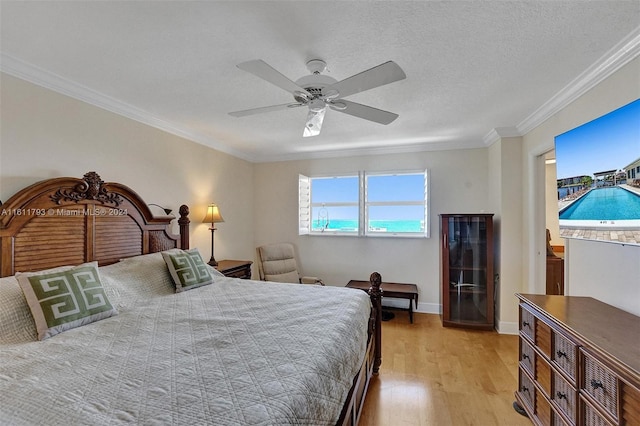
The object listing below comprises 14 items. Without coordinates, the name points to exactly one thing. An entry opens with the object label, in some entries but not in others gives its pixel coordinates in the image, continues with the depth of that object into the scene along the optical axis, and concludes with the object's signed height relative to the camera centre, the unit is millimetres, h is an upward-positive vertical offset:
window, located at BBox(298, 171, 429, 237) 4309 +202
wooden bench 3786 -977
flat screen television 1582 +259
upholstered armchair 4086 -706
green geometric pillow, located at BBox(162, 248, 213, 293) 2467 -483
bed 982 -630
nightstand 3443 -644
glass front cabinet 3645 -676
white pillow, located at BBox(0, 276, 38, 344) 1511 -557
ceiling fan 1535 +769
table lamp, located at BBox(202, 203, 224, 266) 3600 -1
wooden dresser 1208 -726
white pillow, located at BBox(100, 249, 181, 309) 2084 -502
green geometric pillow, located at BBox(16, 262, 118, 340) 1579 -488
